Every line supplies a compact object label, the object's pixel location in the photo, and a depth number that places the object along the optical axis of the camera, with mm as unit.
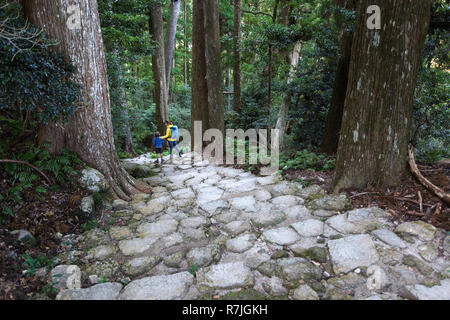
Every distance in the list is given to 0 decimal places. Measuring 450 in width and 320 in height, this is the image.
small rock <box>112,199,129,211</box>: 3849
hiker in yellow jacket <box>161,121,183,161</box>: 8133
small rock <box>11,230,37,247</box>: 2580
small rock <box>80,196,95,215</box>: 3358
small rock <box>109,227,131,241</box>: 3082
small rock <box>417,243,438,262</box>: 2320
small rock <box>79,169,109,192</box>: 3689
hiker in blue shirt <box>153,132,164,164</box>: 7883
